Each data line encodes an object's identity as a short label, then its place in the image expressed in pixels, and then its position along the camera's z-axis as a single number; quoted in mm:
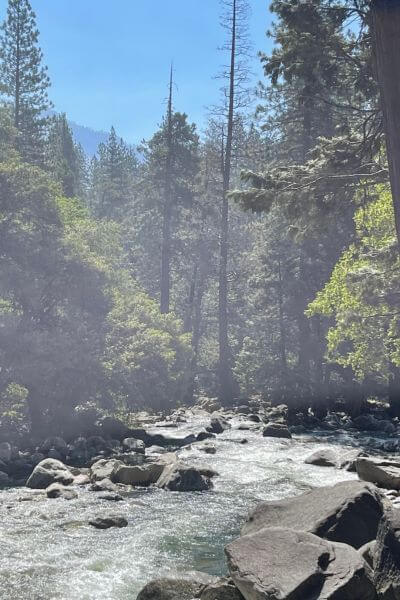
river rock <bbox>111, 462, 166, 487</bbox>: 15336
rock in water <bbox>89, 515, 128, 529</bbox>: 11570
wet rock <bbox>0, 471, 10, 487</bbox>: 15881
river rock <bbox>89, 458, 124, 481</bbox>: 15659
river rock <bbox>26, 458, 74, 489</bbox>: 15258
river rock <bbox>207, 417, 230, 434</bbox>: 25522
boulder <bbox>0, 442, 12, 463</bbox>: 19134
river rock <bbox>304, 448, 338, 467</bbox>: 17375
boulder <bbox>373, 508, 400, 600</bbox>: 6480
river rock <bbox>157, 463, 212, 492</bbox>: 14703
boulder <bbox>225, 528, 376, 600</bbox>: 6422
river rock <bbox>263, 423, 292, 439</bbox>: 23959
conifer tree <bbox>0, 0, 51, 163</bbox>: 48062
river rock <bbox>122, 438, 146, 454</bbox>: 20688
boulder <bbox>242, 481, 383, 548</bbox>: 8297
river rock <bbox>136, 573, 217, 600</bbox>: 7436
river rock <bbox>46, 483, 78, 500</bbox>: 13945
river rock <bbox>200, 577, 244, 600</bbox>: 7105
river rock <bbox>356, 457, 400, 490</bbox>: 13096
